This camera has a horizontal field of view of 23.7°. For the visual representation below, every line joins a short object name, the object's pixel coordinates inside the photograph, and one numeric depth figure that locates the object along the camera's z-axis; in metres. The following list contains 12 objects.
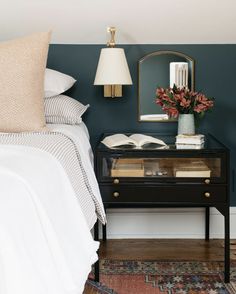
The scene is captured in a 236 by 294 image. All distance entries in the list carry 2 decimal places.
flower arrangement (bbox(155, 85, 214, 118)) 2.88
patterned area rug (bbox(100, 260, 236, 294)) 2.62
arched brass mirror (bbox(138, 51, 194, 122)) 3.32
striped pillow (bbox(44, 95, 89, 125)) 2.88
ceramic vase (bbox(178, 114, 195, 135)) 2.92
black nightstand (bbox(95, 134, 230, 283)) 2.76
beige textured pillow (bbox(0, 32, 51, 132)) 2.43
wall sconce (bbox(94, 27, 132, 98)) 2.97
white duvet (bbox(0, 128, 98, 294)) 1.21
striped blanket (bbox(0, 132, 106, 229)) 2.06
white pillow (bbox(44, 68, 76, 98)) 2.93
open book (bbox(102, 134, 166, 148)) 2.85
